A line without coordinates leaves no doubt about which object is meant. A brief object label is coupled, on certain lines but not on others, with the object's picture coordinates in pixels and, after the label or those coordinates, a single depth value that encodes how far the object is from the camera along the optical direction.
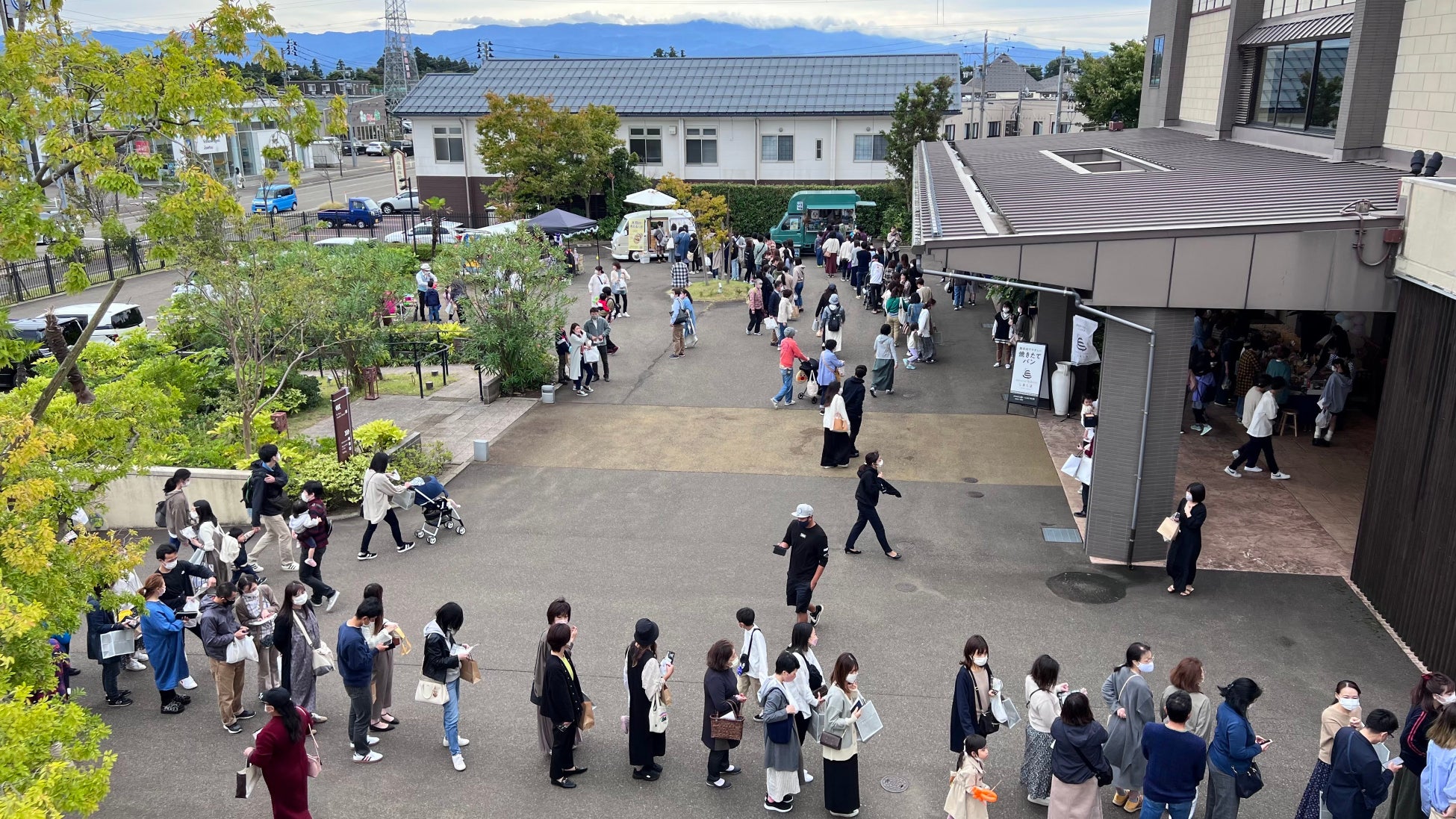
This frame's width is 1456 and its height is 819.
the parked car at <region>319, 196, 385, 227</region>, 44.12
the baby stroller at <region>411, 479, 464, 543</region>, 12.79
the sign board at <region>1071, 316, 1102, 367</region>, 16.62
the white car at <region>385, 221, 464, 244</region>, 37.41
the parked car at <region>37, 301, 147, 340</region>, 22.02
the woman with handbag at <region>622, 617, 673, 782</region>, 7.52
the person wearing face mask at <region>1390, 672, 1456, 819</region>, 6.65
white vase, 17.08
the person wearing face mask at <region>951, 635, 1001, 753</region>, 7.25
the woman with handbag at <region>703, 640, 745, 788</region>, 7.39
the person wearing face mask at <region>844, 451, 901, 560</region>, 11.50
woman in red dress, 6.65
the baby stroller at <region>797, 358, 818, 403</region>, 18.18
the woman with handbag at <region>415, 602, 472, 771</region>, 7.74
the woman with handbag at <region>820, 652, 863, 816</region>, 7.10
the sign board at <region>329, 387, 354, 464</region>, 14.00
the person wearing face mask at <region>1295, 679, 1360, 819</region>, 6.65
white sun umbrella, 33.94
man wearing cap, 9.91
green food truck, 36.41
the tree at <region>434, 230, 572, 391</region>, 18.31
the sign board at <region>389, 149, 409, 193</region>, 33.84
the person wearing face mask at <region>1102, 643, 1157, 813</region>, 7.13
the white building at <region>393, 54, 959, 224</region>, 41.47
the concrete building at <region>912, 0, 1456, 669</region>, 9.40
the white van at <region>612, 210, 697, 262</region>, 34.72
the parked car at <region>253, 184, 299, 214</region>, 48.44
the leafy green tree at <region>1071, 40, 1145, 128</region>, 36.50
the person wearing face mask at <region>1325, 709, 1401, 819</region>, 6.43
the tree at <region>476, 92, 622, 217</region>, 35.94
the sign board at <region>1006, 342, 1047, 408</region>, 17.31
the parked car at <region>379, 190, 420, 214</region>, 47.62
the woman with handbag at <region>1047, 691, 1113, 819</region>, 6.55
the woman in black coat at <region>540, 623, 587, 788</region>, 7.46
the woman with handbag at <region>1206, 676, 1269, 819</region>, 6.65
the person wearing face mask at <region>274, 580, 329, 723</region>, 8.12
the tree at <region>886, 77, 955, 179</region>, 35.50
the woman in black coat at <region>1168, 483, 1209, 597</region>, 10.38
